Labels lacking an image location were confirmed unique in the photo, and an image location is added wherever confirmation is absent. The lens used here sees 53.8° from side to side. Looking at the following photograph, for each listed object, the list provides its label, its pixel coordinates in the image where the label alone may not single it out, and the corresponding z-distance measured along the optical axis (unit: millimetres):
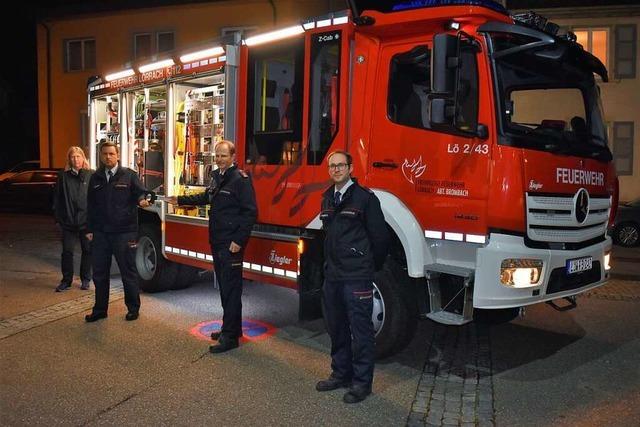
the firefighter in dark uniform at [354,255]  4367
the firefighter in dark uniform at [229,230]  5430
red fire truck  4621
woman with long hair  8211
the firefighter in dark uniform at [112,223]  6496
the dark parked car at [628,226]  13656
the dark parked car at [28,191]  20359
